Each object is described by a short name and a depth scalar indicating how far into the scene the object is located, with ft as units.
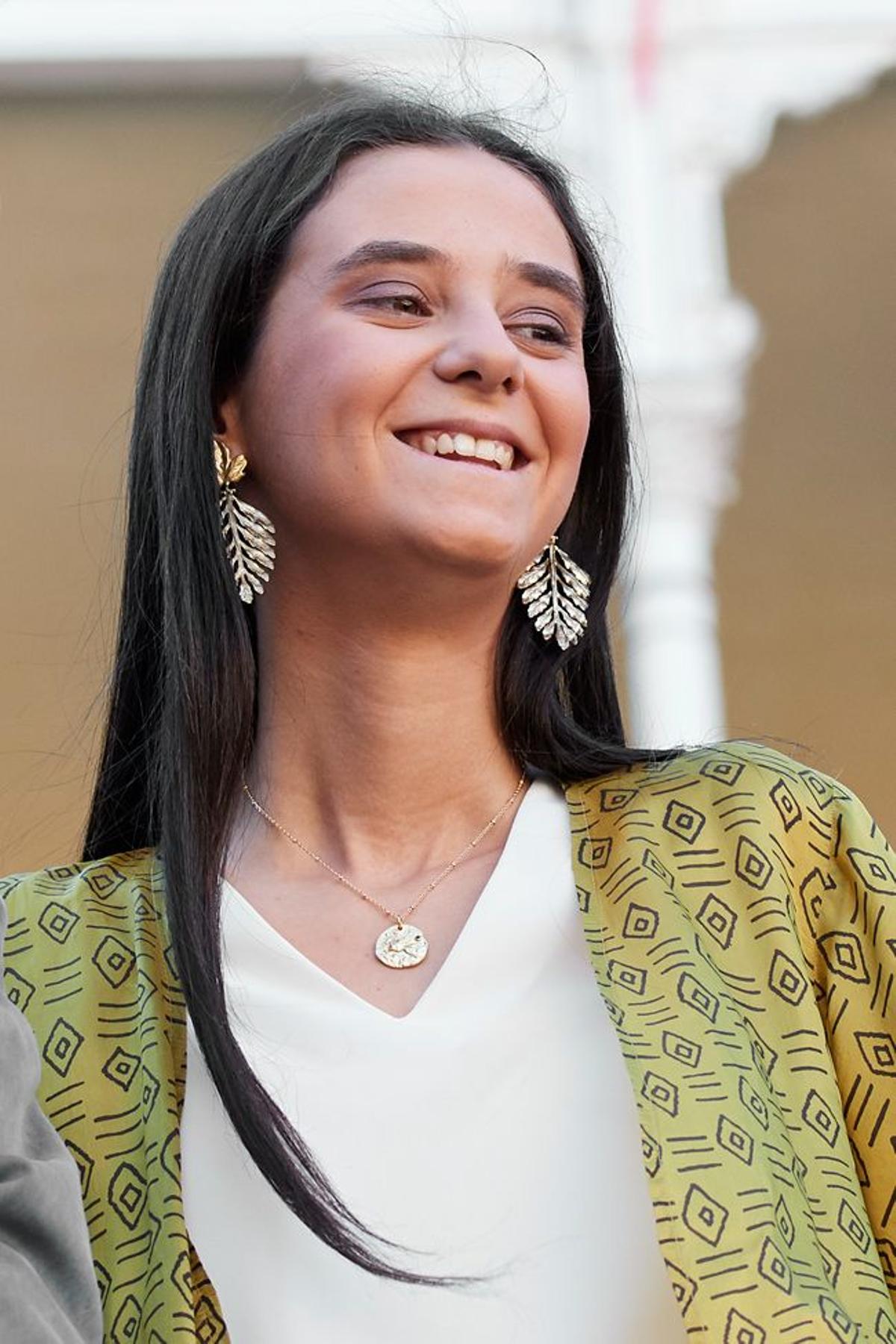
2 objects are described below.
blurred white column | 33.01
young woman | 13.19
